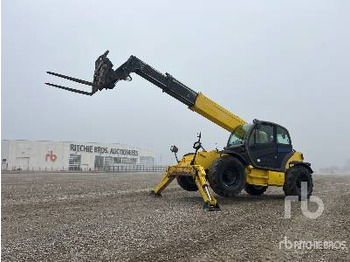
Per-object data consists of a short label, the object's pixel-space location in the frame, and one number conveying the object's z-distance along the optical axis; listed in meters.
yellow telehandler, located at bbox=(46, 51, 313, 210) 11.03
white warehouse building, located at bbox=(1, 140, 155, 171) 58.00
